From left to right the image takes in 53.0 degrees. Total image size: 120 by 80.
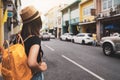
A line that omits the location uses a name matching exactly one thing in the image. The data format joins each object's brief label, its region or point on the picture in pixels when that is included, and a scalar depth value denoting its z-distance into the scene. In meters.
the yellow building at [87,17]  17.63
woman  1.32
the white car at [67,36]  19.42
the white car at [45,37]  21.60
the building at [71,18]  22.32
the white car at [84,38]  14.04
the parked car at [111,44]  6.85
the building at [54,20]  31.42
